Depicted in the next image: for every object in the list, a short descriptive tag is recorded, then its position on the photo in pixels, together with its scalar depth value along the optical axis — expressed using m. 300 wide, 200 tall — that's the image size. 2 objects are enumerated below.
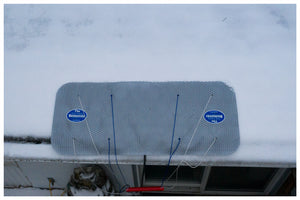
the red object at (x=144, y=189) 1.63
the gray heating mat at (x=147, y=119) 1.56
